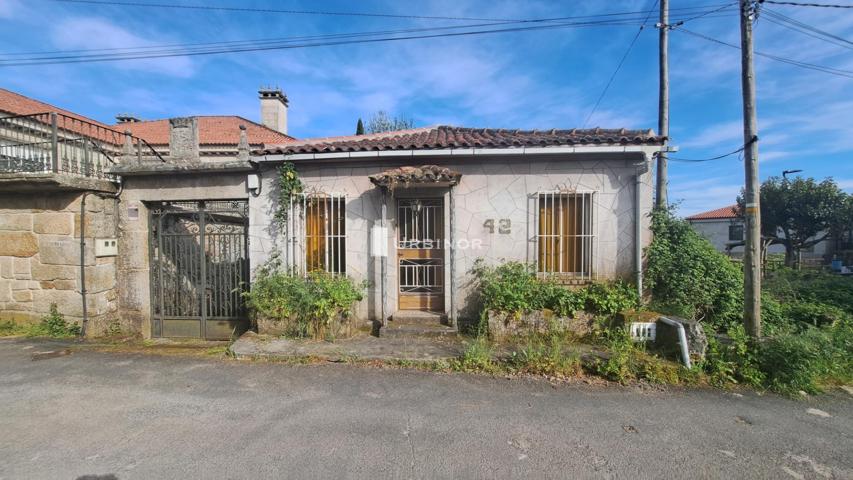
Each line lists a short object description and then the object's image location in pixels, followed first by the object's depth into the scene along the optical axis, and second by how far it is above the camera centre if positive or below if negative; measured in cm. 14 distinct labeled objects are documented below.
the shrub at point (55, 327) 625 -160
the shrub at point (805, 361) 389 -151
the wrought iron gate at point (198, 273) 651 -69
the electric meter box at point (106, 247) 632 -18
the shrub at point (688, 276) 552 -73
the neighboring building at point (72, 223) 618 +25
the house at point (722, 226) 2763 +43
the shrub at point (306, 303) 556 -108
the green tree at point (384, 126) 2255 +690
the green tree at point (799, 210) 1973 +111
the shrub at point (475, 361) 455 -167
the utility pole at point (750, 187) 441 +54
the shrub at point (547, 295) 532 -97
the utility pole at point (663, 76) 968 +433
